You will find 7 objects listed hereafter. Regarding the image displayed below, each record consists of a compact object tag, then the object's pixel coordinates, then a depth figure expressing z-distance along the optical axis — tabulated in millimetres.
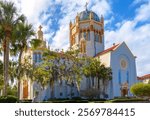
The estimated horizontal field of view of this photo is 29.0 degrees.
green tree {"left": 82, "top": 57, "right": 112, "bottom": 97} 54497
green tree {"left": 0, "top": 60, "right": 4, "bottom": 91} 34688
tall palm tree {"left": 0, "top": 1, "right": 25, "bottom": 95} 26572
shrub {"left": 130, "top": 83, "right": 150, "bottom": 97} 44244
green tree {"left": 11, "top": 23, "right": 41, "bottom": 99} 27188
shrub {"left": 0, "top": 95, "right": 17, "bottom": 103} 22944
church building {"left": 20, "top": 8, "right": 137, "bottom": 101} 59781
